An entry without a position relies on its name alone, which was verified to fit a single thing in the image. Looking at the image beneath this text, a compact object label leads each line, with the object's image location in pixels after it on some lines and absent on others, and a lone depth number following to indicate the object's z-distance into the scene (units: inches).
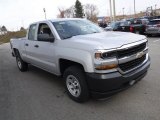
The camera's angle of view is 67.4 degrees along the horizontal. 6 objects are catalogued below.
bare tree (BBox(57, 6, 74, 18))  1974.5
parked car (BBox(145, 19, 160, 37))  364.3
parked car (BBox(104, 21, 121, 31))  456.5
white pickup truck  88.5
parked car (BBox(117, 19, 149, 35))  406.0
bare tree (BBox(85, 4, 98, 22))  2131.3
